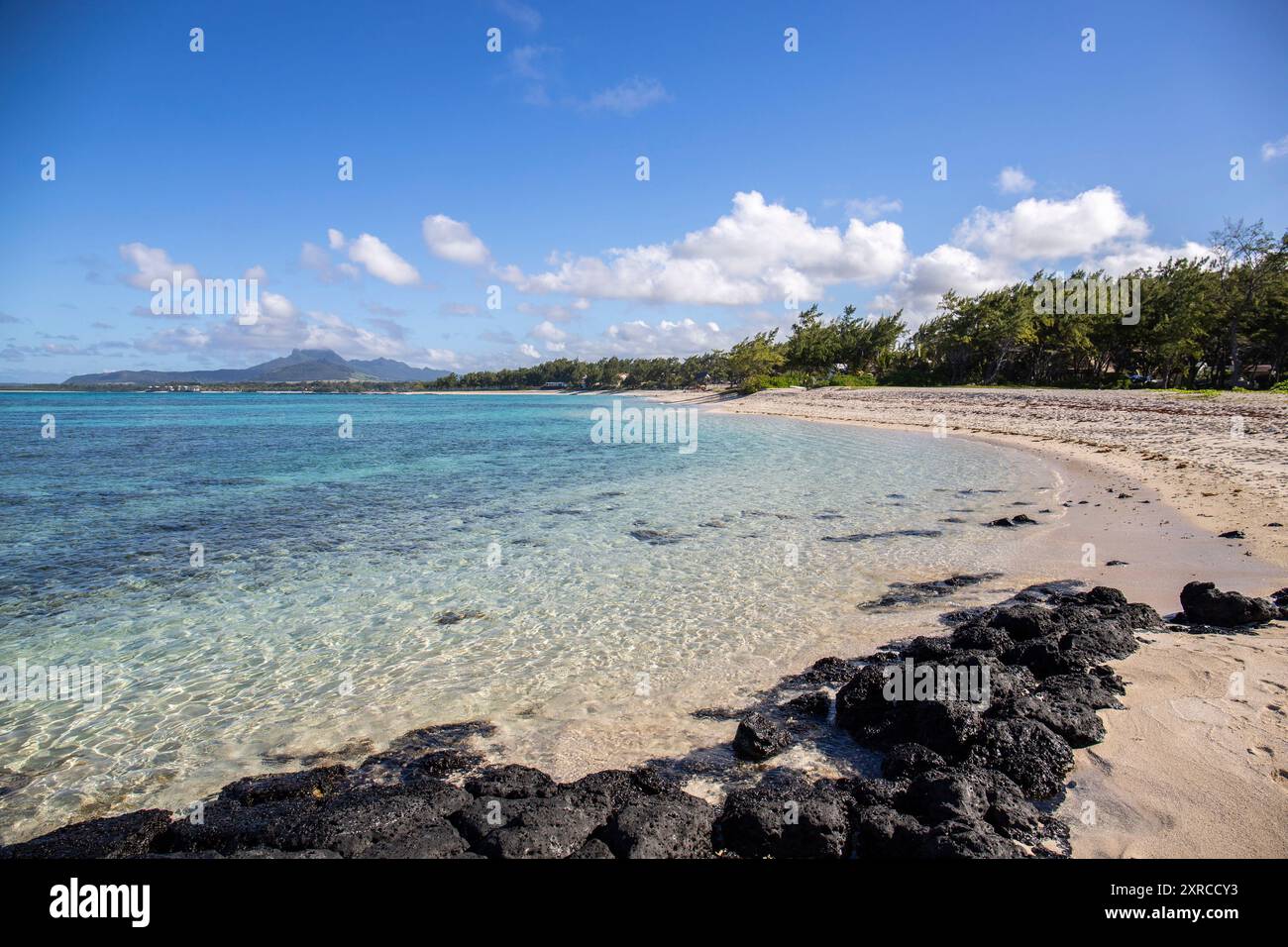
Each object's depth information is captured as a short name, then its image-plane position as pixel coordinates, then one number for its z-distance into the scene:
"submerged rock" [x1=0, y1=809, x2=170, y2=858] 4.91
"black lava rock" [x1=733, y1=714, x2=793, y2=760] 6.30
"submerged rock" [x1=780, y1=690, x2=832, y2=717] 7.20
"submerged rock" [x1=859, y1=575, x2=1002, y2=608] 11.07
